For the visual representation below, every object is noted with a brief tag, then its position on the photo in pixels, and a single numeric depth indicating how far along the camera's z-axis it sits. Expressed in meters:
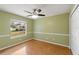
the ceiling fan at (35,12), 1.90
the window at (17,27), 2.59
